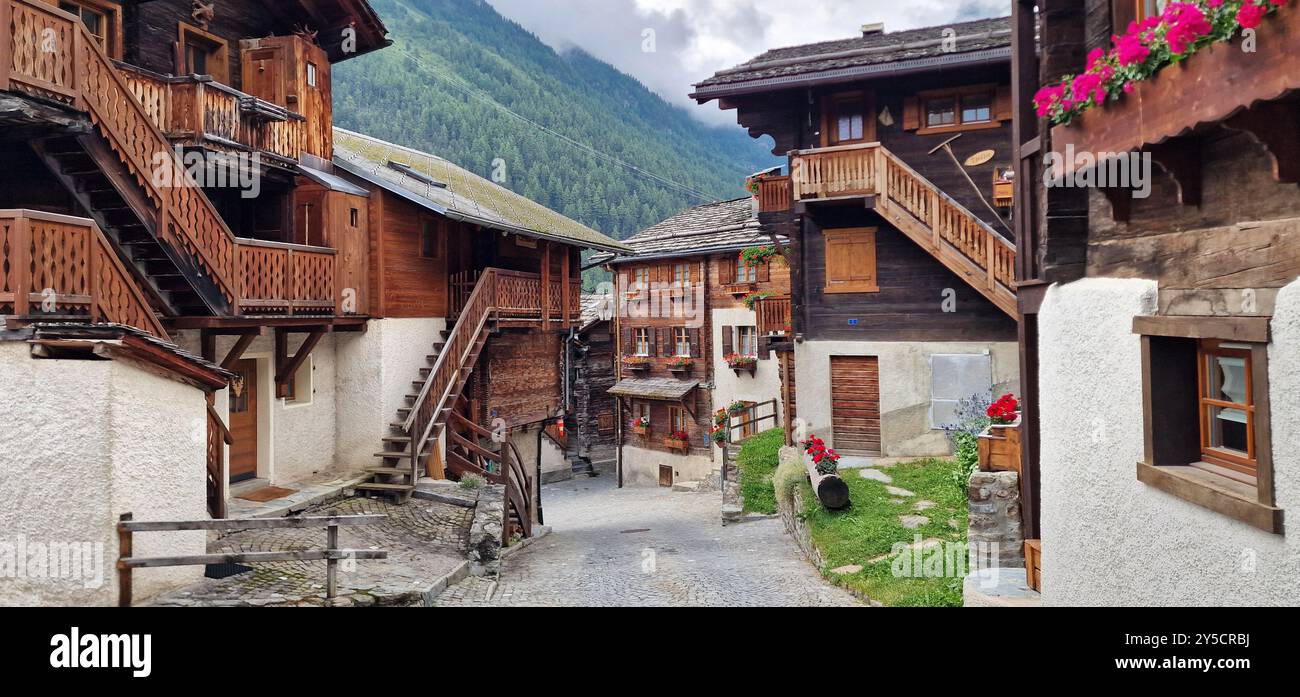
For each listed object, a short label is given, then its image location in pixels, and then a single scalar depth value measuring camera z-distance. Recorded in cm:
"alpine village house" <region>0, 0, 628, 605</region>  807
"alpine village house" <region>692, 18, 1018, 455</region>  1619
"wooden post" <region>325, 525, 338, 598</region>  862
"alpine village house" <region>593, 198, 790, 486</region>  3356
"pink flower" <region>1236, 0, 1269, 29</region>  398
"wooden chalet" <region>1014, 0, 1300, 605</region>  438
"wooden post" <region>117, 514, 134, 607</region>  809
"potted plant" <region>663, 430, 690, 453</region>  3625
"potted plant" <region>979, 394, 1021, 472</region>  897
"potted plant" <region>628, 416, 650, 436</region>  3747
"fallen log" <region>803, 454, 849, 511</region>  1387
